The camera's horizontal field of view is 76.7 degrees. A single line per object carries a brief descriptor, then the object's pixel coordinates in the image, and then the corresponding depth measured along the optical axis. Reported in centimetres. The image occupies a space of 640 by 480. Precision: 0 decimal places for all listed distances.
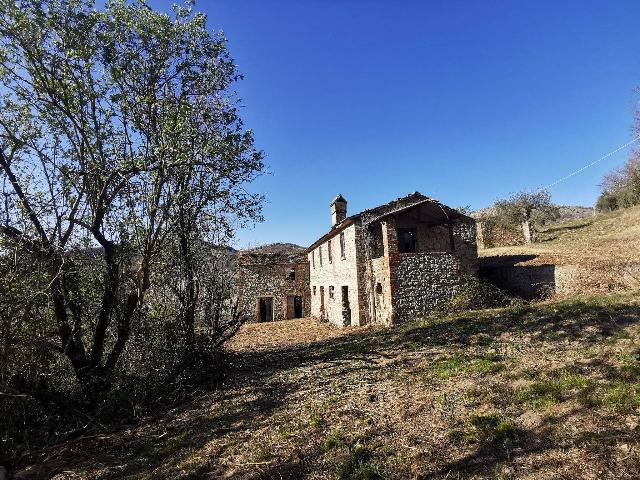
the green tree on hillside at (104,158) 795
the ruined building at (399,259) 1591
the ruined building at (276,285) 2888
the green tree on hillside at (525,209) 3381
